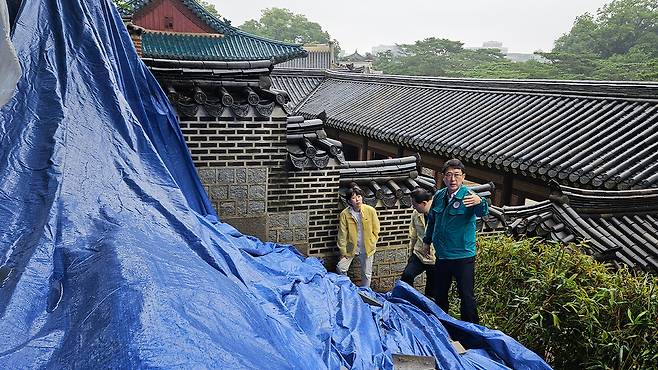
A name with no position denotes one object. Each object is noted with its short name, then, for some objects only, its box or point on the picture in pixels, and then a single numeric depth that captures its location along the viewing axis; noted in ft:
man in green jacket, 12.93
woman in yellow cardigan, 18.06
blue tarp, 5.89
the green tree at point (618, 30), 135.33
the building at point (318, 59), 118.03
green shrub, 10.14
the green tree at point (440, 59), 166.61
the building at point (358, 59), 162.71
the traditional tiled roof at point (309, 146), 17.98
